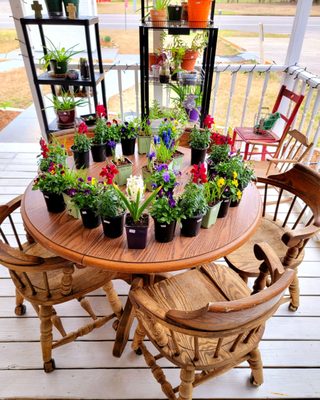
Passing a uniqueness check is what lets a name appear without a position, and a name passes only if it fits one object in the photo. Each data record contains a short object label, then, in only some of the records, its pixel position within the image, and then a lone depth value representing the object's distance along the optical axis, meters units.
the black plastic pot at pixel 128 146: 1.66
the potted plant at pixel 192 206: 1.09
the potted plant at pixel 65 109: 2.59
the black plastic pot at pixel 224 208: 1.23
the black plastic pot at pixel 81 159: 1.52
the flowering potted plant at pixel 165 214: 1.06
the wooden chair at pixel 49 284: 1.07
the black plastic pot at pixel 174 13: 2.24
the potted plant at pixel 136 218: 1.06
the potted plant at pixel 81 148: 1.50
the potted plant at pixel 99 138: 1.59
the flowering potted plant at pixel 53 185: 1.20
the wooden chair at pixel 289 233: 1.23
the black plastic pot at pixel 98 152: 1.59
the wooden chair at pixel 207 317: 0.81
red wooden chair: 2.57
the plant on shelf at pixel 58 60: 2.49
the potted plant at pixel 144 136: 1.68
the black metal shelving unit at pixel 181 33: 2.19
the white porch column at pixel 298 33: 2.66
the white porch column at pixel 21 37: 2.66
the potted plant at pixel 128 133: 1.64
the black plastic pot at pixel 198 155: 1.60
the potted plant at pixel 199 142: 1.57
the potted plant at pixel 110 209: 1.08
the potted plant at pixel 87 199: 1.12
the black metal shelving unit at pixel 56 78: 2.24
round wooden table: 1.05
